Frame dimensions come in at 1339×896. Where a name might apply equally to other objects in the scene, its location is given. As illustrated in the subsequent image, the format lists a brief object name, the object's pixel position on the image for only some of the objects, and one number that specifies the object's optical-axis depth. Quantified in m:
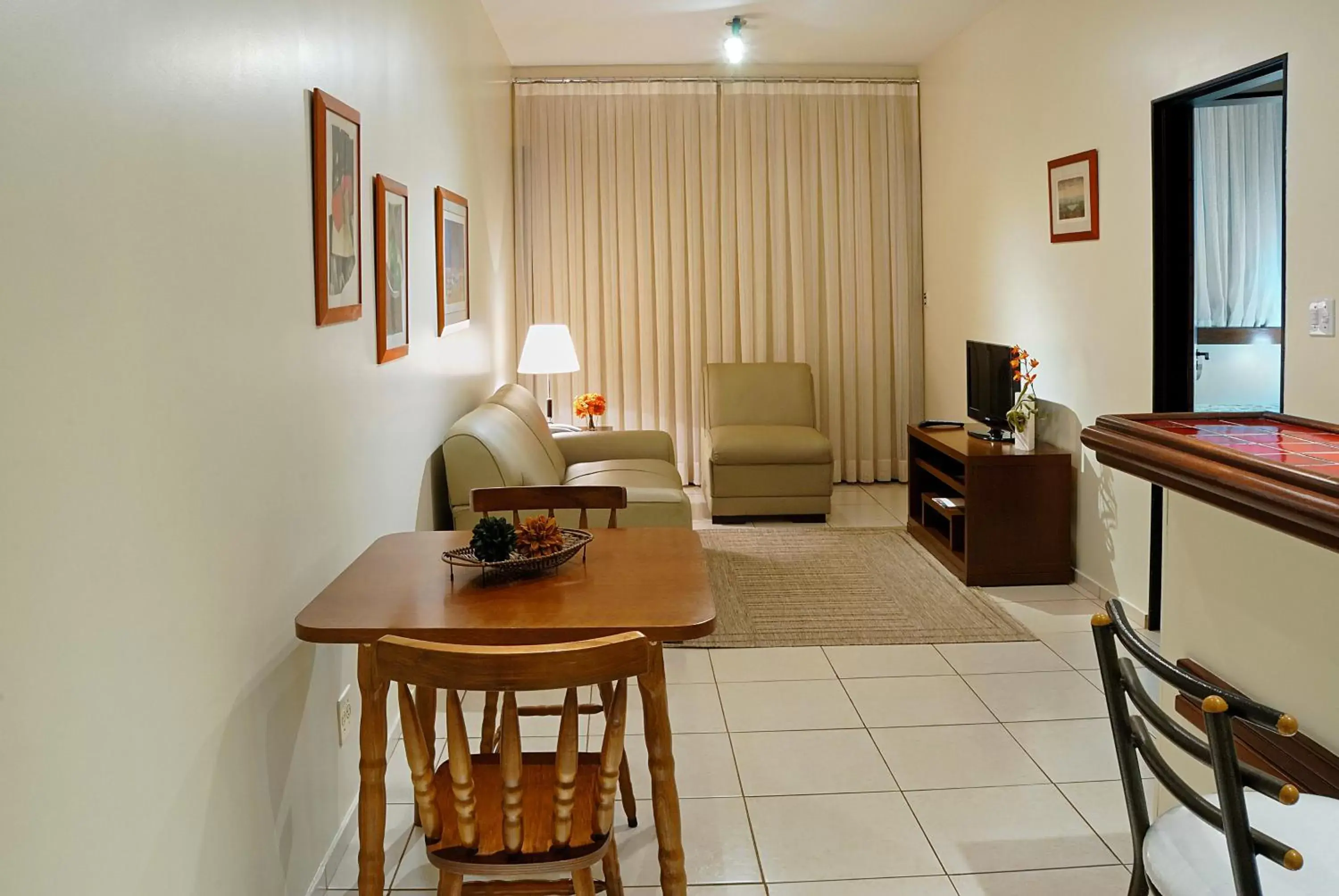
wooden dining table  2.07
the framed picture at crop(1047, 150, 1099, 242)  4.91
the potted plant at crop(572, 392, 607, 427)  6.84
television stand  5.16
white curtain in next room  5.43
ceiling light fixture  6.40
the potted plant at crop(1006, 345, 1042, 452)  5.39
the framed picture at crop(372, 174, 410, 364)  3.38
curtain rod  7.59
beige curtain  7.66
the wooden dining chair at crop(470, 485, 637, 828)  3.15
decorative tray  2.52
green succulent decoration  2.53
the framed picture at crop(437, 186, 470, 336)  4.58
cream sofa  4.24
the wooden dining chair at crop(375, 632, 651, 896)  1.80
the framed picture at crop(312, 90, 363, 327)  2.69
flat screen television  5.70
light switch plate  3.32
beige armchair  6.61
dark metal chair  1.27
